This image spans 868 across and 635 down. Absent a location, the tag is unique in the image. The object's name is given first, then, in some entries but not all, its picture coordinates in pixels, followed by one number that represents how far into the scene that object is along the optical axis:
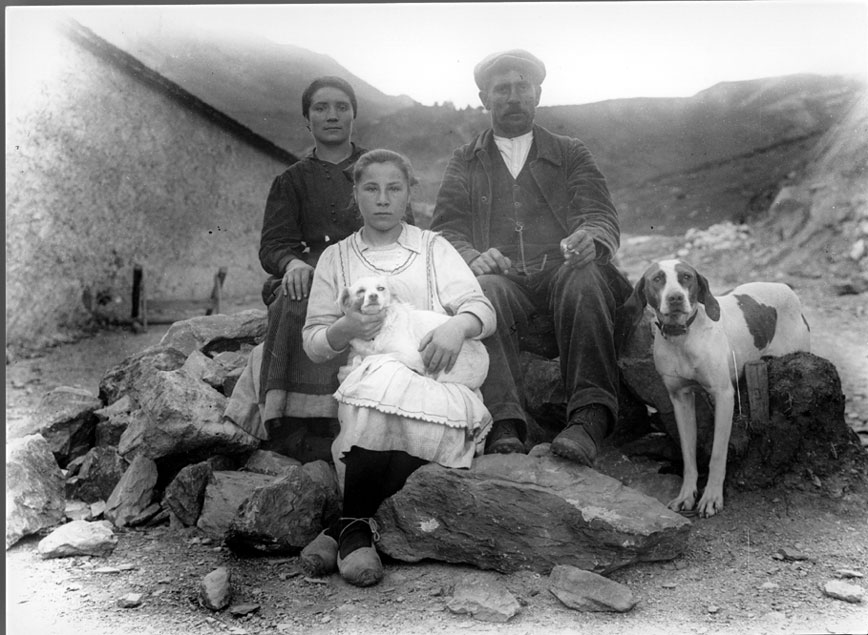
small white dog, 3.03
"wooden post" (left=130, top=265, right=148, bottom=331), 3.73
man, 3.29
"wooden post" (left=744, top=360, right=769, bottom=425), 3.34
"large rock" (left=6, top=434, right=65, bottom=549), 3.33
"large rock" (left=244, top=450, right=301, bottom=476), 3.46
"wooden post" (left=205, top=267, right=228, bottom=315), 3.78
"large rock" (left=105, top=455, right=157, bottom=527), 3.39
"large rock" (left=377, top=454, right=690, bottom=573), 2.87
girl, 2.94
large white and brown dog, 3.16
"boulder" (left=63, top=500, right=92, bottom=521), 3.50
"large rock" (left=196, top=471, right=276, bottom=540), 3.26
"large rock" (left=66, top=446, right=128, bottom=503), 3.66
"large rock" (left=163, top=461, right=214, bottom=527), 3.32
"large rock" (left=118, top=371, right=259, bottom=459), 3.37
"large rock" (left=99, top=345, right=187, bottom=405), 3.95
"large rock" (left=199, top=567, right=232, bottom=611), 2.88
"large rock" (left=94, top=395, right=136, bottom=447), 3.87
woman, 3.38
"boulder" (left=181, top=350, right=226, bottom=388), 3.86
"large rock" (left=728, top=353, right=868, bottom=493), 3.30
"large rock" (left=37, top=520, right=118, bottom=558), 3.21
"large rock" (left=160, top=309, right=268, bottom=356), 4.00
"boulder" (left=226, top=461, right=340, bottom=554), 3.02
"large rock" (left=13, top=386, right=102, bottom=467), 3.71
